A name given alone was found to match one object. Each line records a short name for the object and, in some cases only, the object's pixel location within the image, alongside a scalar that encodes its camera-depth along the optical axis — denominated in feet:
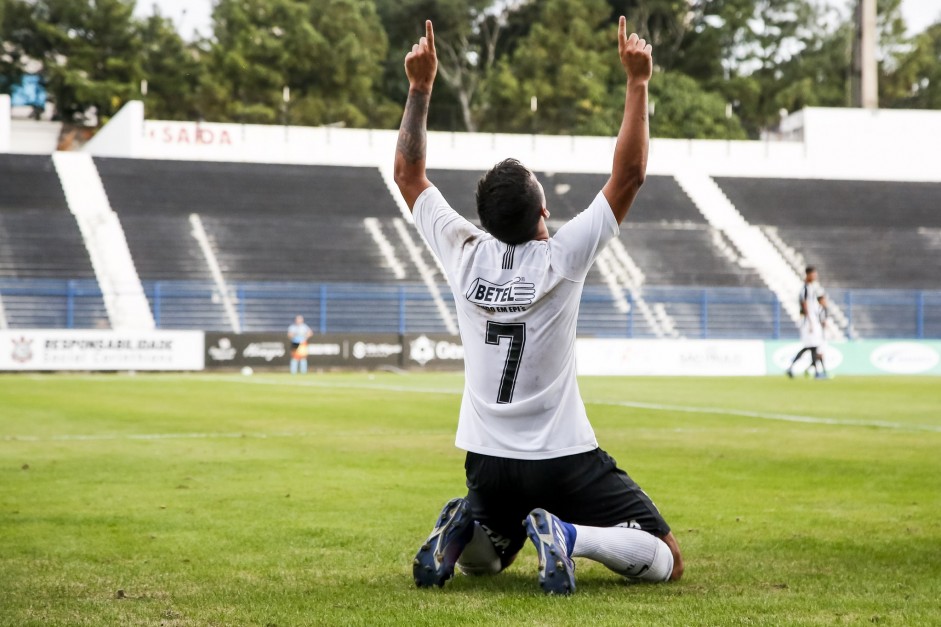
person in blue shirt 112.47
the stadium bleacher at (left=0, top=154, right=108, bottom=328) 122.52
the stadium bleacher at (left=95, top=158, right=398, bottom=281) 138.72
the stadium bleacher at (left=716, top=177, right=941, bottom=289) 151.21
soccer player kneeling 16.72
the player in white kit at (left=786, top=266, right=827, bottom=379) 95.09
